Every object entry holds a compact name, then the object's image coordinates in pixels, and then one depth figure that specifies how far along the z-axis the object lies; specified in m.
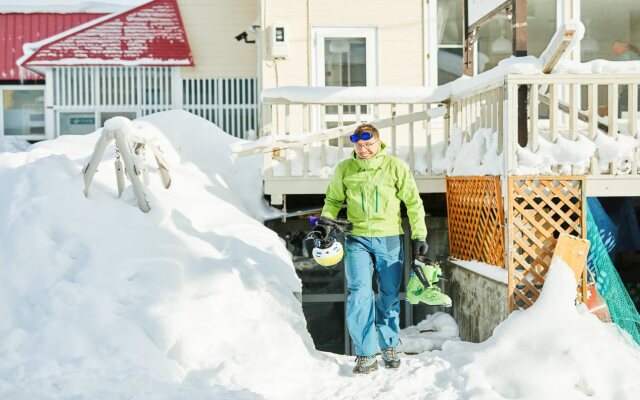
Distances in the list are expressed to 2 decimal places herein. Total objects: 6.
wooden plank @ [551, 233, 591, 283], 6.13
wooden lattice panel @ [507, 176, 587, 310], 6.24
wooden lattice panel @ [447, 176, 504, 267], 6.65
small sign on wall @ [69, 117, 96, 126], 15.60
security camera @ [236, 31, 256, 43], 14.91
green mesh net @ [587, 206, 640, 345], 6.71
